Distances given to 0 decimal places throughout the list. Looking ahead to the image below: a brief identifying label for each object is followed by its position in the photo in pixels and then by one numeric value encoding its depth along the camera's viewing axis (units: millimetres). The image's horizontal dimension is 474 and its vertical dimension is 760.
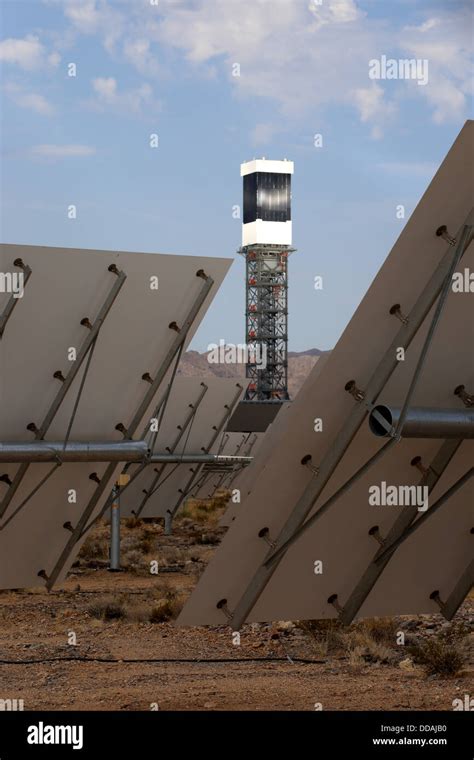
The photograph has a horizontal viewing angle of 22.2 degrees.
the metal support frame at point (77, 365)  12125
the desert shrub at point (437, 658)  11977
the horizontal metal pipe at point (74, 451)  11992
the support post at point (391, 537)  9570
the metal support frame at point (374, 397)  8250
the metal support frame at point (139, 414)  12828
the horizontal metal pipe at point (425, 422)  8320
